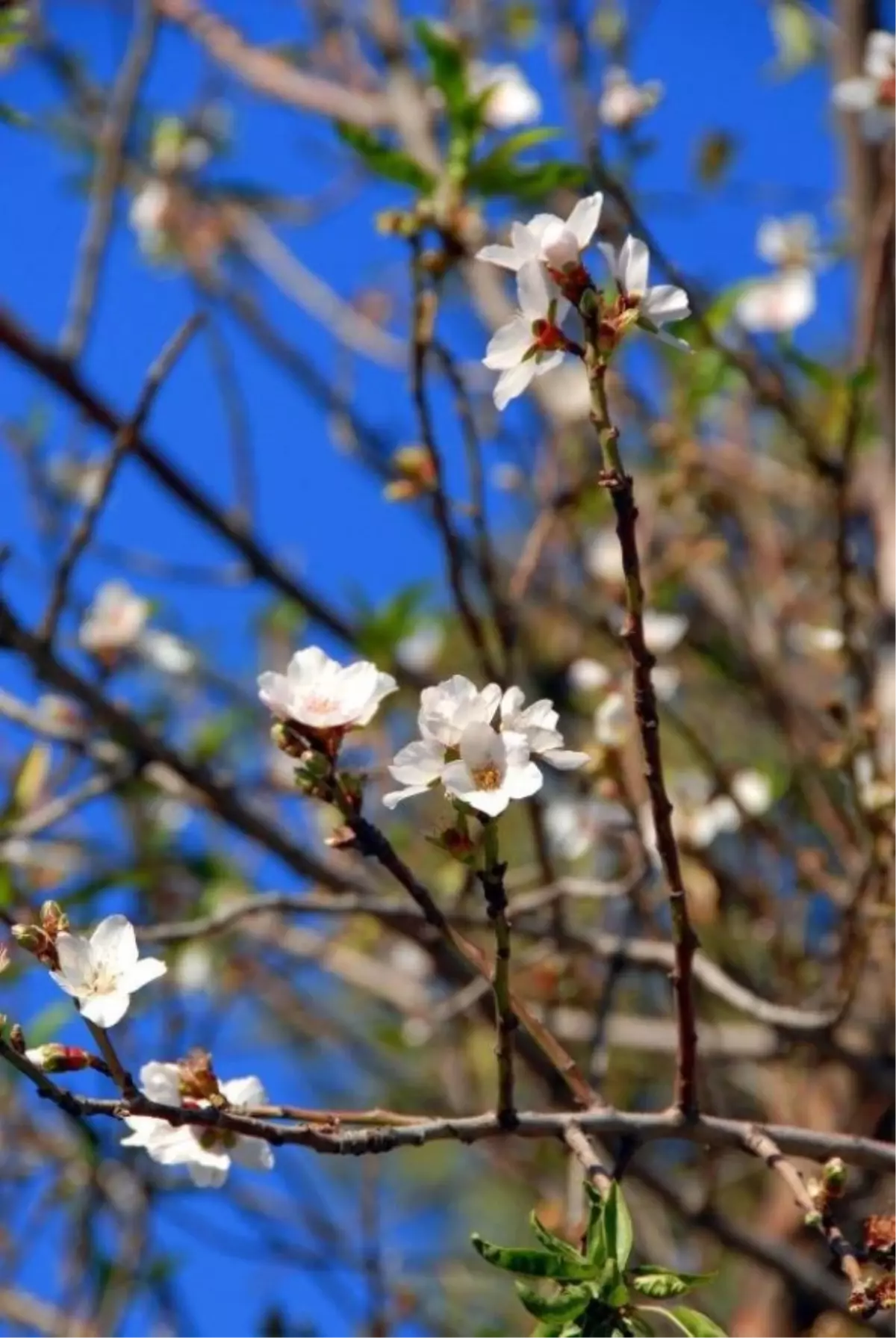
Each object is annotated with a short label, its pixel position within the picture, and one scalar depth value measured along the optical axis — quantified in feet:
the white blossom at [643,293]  5.50
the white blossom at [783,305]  9.14
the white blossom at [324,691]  5.50
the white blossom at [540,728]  5.46
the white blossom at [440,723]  5.47
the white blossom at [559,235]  5.48
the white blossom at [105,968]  5.43
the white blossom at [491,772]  5.39
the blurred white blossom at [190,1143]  5.49
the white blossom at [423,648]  10.47
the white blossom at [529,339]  5.50
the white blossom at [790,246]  9.30
